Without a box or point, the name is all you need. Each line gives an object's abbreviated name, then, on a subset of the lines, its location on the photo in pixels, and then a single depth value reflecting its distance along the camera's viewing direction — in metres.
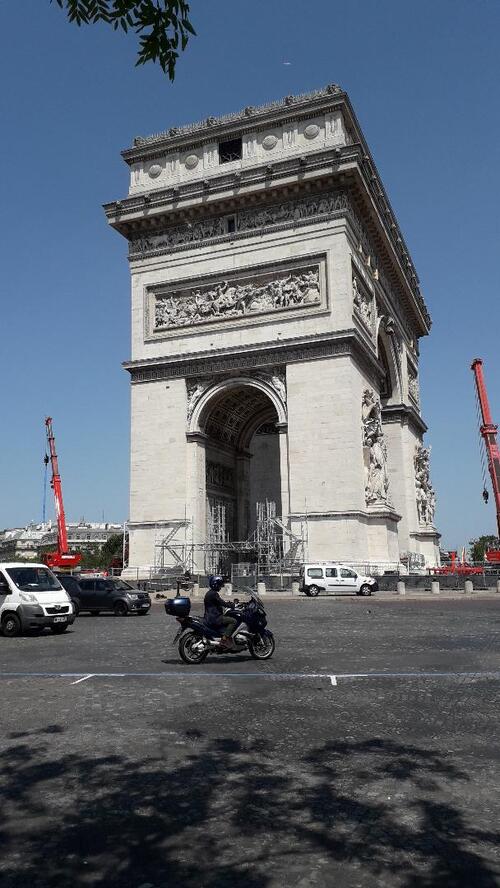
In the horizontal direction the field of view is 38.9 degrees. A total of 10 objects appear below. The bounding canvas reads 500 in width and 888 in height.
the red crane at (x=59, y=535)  47.62
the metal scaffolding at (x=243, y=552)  29.53
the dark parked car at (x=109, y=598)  21.14
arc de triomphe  29.97
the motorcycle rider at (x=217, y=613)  10.04
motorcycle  9.99
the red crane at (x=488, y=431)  48.66
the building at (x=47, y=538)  158.00
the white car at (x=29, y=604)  14.78
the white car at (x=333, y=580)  27.34
